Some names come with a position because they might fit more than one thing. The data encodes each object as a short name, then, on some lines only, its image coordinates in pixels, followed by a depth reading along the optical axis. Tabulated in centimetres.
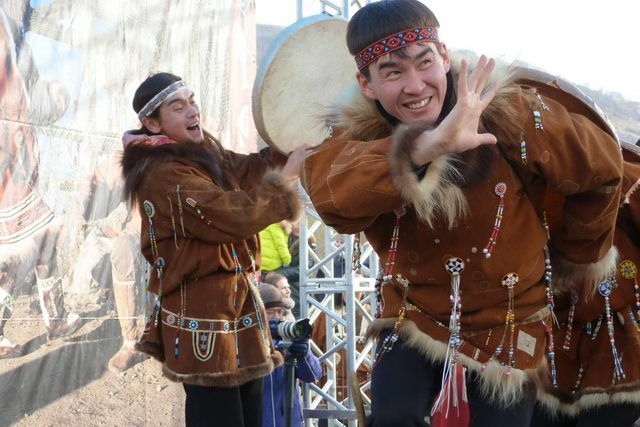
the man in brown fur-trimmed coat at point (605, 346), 302
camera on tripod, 370
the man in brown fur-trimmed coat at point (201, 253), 346
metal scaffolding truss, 577
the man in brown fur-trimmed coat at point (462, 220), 222
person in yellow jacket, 682
